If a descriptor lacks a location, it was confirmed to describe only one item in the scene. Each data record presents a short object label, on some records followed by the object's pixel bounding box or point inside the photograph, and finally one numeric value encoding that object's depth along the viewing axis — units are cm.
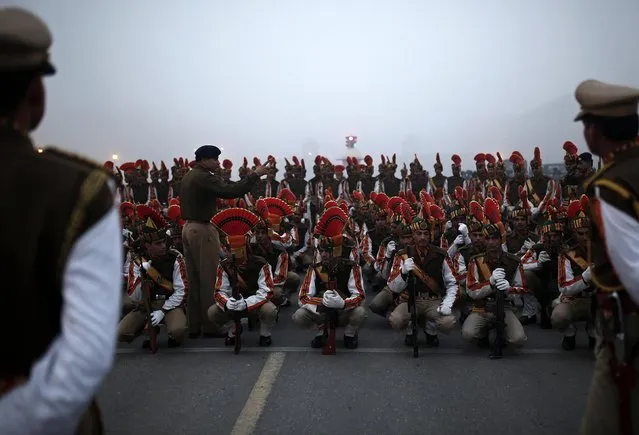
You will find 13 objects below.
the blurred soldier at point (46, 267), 114
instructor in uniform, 639
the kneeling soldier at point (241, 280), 620
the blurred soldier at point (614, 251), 183
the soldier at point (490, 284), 577
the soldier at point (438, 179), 1587
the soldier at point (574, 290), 577
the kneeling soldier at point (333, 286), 613
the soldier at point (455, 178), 1553
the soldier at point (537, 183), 1166
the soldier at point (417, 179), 1595
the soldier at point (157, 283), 617
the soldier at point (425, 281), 612
